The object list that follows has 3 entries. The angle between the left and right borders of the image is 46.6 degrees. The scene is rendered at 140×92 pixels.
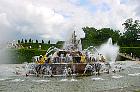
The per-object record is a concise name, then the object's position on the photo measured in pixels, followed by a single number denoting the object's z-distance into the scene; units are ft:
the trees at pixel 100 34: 176.77
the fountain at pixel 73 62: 53.14
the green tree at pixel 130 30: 179.33
